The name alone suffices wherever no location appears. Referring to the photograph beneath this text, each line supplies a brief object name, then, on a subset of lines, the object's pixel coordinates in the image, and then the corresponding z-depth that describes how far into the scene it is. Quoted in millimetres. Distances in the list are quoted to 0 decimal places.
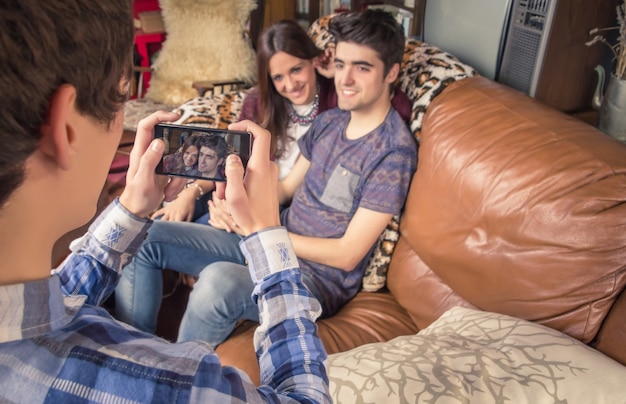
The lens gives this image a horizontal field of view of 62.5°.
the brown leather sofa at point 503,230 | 1076
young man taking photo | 437
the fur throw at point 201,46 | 3090
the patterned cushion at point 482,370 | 876
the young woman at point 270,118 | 1669
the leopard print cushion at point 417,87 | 1648
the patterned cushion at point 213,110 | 2252
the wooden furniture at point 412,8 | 2428
